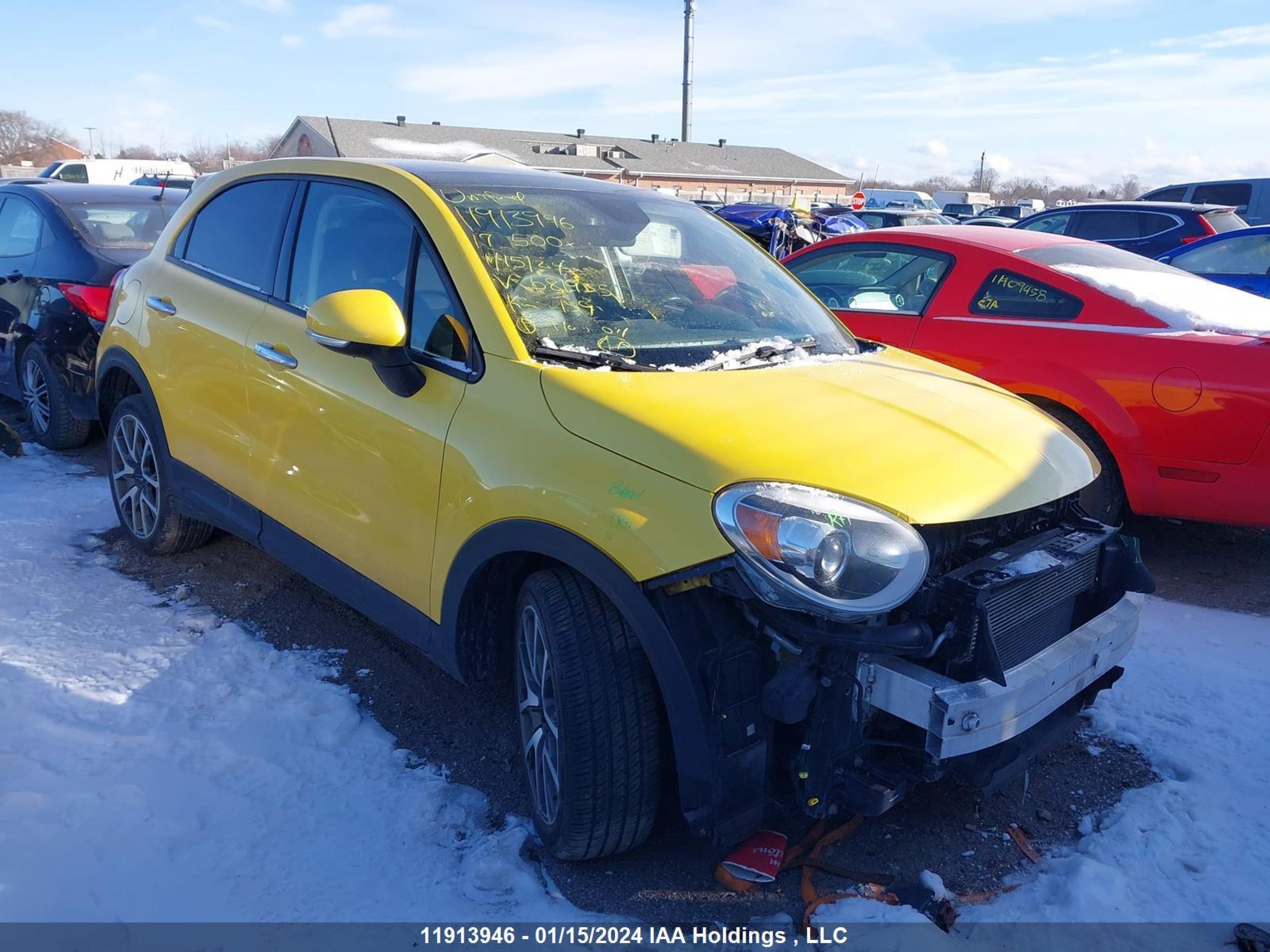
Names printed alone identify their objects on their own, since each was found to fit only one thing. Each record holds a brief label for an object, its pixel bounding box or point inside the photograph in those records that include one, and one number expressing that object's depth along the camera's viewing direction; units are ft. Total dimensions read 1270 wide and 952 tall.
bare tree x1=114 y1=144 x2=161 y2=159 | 249.69
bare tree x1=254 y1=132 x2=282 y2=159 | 199.82
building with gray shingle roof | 148.05
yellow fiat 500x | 7.53
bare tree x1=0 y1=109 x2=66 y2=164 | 256.93
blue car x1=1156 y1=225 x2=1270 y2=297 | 28.17
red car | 13.99
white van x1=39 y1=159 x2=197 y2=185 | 81.76
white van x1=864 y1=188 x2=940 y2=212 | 115.14
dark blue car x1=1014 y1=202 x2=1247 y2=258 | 38.78
